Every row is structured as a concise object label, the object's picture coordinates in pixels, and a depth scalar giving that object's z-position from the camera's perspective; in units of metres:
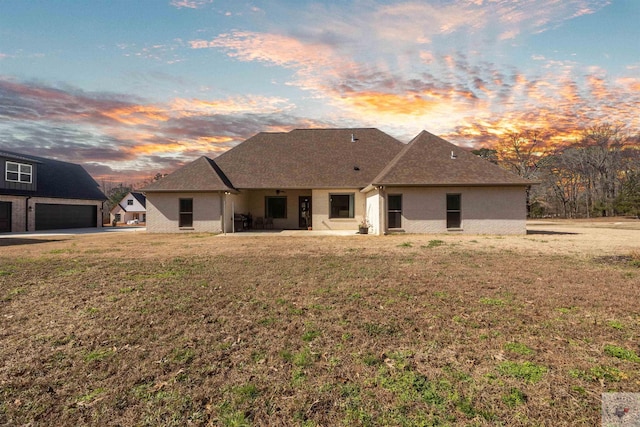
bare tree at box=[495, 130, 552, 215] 43.23
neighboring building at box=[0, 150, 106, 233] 23.66
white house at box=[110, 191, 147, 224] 49.77
